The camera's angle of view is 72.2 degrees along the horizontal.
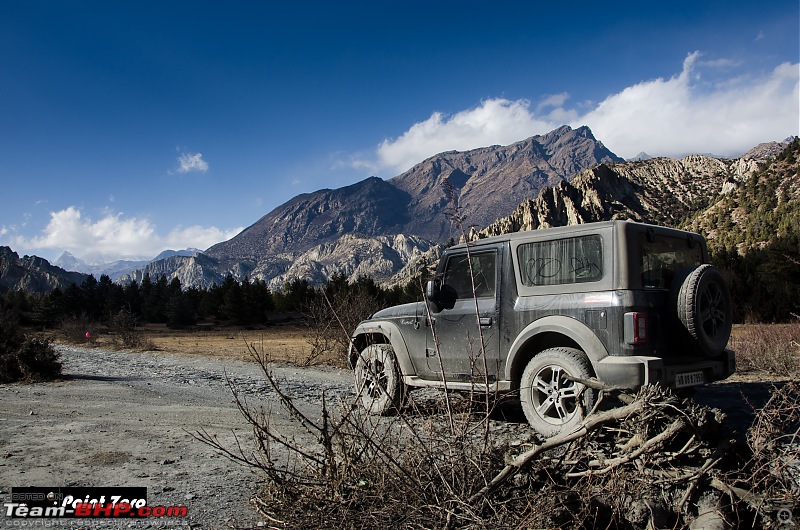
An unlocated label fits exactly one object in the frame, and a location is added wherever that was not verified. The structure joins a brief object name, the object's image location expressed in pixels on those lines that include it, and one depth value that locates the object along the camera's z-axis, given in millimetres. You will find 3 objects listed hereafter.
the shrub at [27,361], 11680
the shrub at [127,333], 27438
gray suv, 5340
